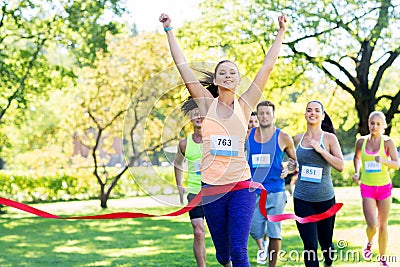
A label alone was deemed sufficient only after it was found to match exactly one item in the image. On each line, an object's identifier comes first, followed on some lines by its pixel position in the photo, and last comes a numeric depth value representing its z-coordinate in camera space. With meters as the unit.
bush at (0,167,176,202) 24.91
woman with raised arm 4.61
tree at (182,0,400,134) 18.98
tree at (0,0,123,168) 17.88
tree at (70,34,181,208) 19.38
